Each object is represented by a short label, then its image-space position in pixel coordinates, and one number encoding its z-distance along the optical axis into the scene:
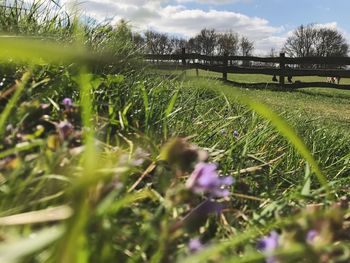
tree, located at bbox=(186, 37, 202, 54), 44.32
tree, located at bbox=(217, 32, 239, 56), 62.41
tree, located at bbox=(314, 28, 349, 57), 62.72
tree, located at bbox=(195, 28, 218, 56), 62.41
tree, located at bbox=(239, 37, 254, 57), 69.81
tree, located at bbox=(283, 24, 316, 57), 64.62
